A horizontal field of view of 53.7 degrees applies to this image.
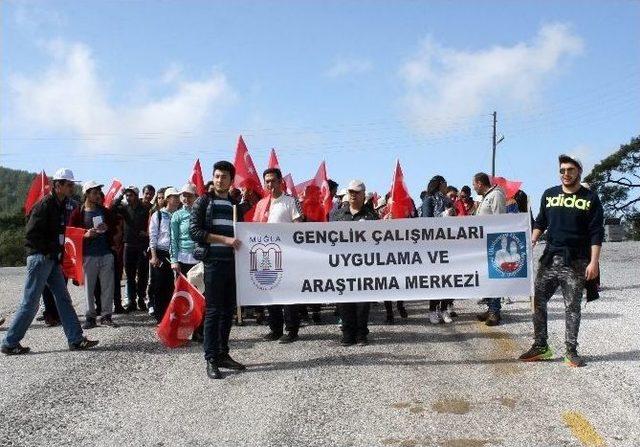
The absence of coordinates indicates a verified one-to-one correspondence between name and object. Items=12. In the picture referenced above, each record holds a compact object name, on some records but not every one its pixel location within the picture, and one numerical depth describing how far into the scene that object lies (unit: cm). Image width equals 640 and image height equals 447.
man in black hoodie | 613
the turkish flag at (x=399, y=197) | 923
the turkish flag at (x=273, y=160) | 1066
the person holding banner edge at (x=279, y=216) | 775
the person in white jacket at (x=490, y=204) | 836
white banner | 693
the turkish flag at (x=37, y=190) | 1069
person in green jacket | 834
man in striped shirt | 632
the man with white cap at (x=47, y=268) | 733
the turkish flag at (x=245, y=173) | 1032
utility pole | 5038
